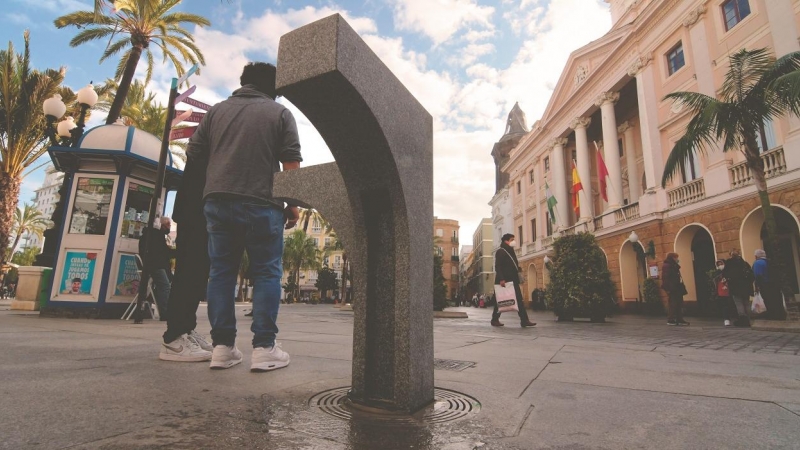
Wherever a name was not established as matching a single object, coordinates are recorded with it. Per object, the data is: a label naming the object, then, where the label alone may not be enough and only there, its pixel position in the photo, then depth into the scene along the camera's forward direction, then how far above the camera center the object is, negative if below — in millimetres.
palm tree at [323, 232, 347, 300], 32856 +1519
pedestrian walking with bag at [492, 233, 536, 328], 7641 +662
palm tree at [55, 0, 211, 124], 12206 +8847
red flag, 19750 +6446
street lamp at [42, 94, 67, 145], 8830 +4024
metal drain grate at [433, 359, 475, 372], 2860 -466
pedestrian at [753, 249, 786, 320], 9688 +466
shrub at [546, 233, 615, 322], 10297 +571
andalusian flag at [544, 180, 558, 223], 24202 +6021
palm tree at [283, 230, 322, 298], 60469 +6851
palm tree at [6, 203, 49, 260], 43375 +8038
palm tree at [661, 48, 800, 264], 9445 +4829
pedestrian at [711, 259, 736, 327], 10340 +370
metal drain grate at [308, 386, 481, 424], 1586 -459
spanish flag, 21766 +6448
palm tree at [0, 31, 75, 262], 12812 +5693
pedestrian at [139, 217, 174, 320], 6640 +616
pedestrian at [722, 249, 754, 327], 9516 +592
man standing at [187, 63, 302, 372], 2412 +509
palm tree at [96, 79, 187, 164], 19812 +9318
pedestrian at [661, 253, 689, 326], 9945 +528
